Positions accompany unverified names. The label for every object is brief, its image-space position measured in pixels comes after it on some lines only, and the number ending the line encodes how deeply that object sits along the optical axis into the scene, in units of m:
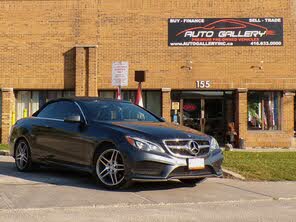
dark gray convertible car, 7.28
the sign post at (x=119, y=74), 12.58
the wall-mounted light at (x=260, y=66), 21.19
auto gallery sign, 21.31
